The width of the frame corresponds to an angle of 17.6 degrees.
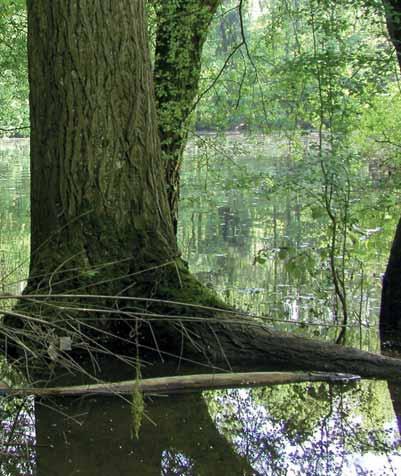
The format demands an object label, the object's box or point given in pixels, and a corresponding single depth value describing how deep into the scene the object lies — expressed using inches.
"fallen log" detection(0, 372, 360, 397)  312.3
